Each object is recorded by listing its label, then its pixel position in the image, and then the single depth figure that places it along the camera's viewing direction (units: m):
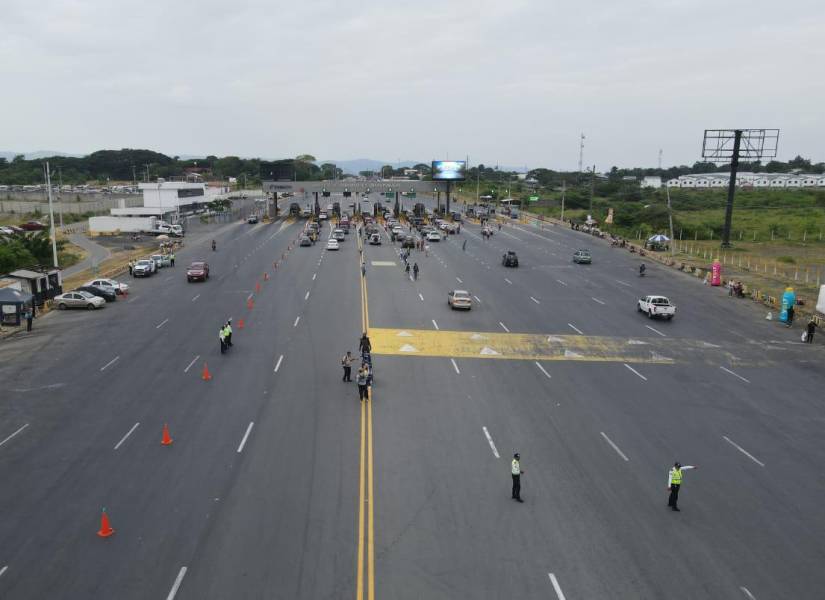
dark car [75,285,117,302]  39.93
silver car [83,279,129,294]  41.50
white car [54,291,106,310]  38.41
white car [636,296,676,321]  37.44
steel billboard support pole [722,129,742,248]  68.69
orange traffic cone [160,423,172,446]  18.48
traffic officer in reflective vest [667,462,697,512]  15.23
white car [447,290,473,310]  38.46
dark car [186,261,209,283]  48.06
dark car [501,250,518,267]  58.69
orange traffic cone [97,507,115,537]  13.70
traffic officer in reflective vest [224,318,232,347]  28.40
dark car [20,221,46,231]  88.50
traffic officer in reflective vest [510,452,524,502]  15.44
